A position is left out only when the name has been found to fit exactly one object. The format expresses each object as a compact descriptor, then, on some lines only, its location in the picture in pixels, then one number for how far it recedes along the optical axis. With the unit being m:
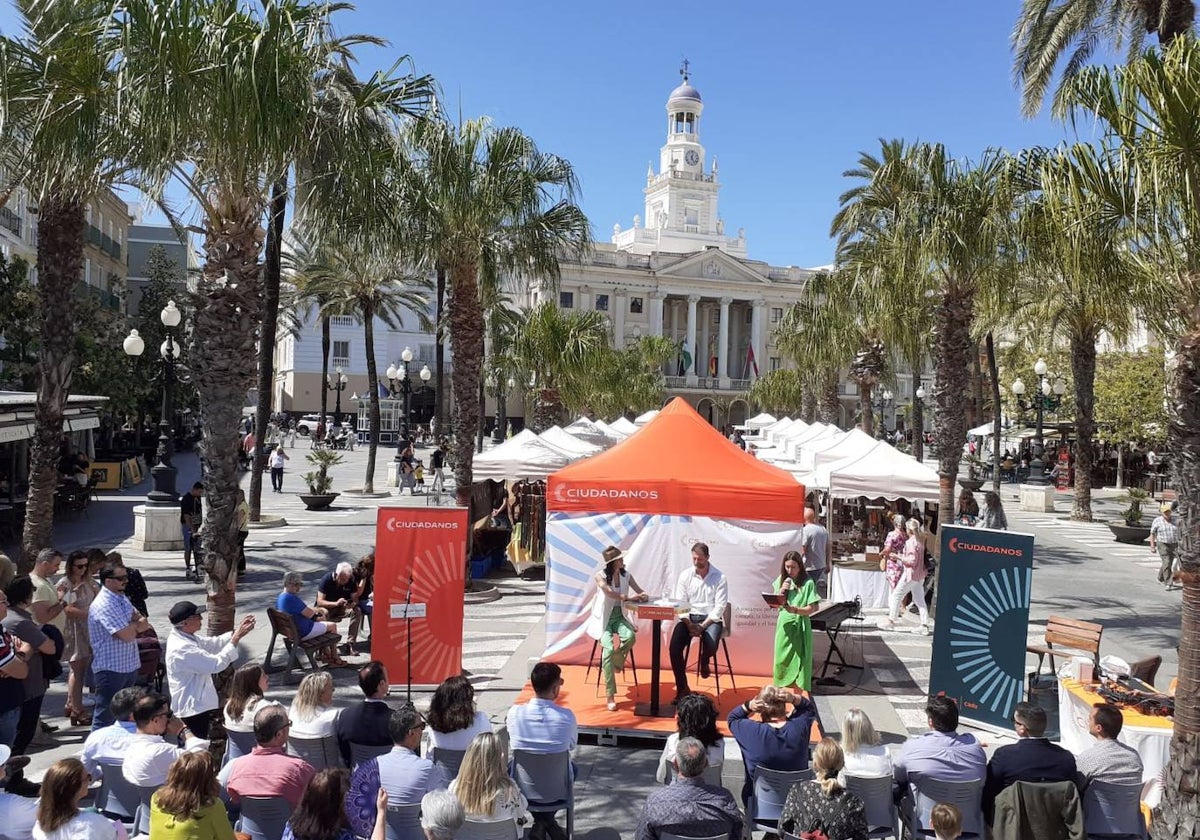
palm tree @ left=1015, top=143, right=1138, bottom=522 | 7.50
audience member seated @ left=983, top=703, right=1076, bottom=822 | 5.88
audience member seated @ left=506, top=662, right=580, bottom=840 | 6.14
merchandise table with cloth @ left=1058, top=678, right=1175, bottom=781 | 7.23
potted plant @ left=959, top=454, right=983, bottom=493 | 39.27
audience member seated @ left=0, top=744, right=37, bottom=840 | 4.67
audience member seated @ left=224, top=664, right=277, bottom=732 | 6.14
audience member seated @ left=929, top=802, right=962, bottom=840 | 5.12
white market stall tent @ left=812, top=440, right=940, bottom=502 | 15.46
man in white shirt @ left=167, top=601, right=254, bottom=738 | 7.25
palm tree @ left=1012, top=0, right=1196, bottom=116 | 18.84
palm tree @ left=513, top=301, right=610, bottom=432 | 32.59
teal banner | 9.20
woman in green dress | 9.37
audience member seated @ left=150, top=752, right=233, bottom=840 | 4.73
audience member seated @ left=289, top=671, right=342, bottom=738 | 6.18
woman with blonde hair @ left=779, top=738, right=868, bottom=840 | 5.20
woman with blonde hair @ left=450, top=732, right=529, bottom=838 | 5.05
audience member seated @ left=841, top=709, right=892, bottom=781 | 5.96
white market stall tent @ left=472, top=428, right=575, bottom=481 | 17.17
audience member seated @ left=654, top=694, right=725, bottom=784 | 5.80
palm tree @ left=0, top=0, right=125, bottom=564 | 8.68
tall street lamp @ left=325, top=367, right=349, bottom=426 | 59.33
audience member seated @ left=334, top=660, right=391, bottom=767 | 6.23
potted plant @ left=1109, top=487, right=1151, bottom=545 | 23.64
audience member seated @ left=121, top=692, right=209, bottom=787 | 5.54
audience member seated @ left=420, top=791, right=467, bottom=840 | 4.83
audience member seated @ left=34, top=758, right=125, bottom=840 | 4.59
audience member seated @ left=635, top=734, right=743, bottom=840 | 5.04
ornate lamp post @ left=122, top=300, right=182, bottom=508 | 19.03
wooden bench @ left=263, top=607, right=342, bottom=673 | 9.97
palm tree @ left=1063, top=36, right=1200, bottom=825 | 6.30
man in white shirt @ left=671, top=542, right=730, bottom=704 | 9.25
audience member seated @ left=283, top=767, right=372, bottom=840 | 4.59
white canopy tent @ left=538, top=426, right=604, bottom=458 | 18.45
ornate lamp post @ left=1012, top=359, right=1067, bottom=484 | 33.91
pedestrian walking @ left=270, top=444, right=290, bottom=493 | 30.70
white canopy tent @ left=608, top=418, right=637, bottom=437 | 27.73
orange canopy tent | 10.62
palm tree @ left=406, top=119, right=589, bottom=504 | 14.70
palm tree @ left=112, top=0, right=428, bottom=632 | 7.92
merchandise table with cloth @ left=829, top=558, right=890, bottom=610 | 14.87
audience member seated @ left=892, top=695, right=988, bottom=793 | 5.95
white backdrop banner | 10.70
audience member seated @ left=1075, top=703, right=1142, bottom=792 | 5.91
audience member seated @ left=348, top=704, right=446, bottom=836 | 5.39
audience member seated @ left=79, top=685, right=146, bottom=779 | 5.72
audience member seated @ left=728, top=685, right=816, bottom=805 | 6.11
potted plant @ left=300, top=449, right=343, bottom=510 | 26.36
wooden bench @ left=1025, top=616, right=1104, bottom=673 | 9.77
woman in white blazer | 9.31
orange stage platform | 8.77
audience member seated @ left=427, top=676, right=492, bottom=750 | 6.05
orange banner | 9.91
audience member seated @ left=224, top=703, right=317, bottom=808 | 5.29
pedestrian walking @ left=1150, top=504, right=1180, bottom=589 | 17.19
